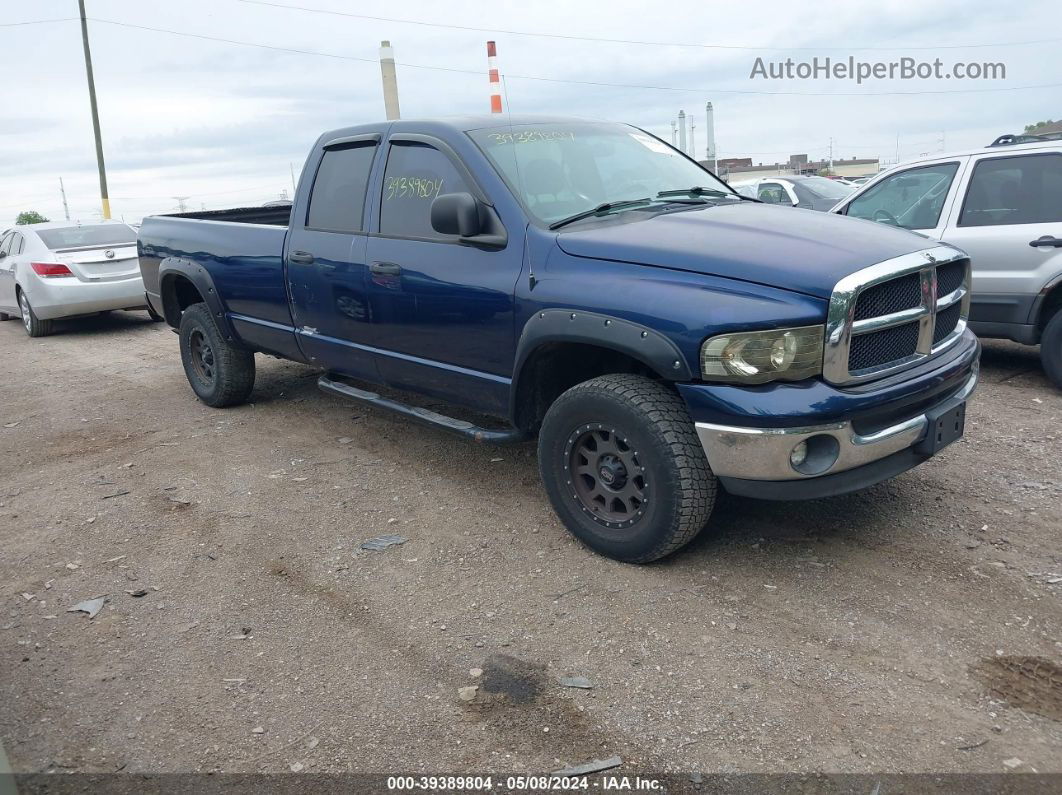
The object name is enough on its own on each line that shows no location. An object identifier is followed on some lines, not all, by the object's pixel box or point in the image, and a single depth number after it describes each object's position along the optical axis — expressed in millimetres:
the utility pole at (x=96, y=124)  26547
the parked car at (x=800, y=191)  12648
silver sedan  11109
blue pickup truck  3375
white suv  6051
